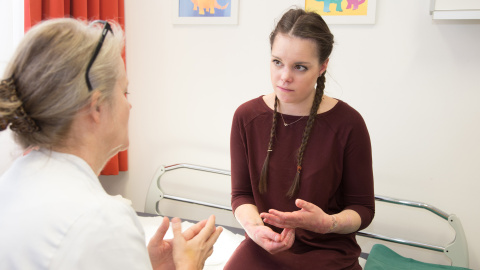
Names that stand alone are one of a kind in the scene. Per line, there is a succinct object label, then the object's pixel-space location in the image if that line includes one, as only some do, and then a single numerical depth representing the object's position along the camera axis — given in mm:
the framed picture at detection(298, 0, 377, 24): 2314
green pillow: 1962
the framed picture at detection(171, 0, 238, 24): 2615
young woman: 1520
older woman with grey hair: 774
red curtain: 2281
